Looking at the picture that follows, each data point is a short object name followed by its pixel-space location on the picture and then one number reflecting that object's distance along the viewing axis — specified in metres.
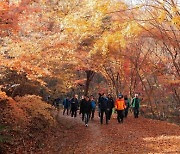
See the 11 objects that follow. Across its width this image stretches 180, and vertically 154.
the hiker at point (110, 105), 16.91
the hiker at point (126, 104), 19.14
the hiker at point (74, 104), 20.17
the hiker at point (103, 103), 16.44
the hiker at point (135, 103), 18.70
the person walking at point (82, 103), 16.33
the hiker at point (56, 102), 30.15
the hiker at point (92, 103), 17.92
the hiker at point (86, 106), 16.23
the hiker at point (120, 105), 16.42
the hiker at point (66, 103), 25.64
